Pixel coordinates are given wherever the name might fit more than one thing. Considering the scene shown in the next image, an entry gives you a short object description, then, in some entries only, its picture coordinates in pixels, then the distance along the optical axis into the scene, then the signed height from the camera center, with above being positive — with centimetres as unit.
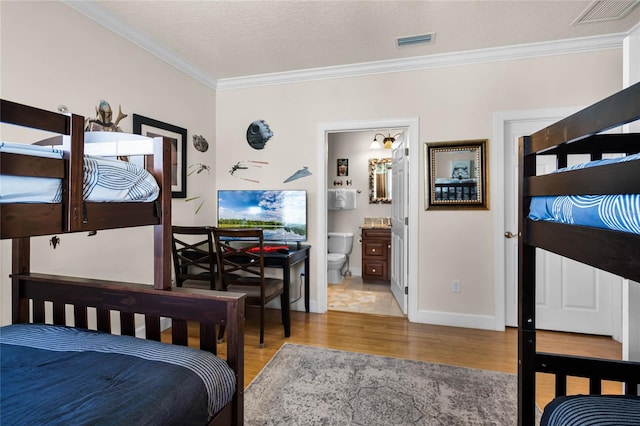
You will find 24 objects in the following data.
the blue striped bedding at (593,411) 87 -59
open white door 318 -13
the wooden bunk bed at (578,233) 68 -6
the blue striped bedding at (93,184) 80 +9
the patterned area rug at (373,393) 164 -109
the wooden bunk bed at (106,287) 84 -32
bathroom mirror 483 +51
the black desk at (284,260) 273 -43
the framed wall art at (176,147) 268 +64
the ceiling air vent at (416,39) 254 +145
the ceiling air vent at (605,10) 209 +143
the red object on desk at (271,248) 284 -34
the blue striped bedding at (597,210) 67 +1
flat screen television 325 +0
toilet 470 -54
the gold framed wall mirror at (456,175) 286 +35
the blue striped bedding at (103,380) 81 -51
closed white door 271 -65
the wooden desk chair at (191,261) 248 -41
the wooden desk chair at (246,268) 242 -46
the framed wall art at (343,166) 500 +75
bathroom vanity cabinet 446 -62
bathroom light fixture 451 +105
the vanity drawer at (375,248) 448 -53
